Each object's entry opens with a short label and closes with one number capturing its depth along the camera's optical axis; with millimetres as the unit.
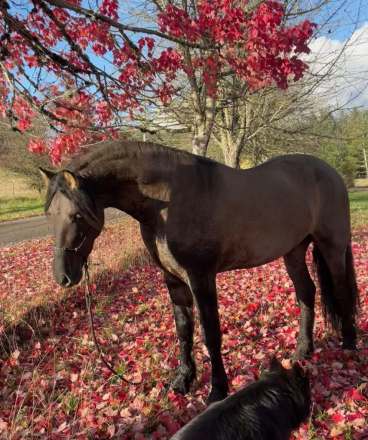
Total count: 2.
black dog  1722
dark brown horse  2457
